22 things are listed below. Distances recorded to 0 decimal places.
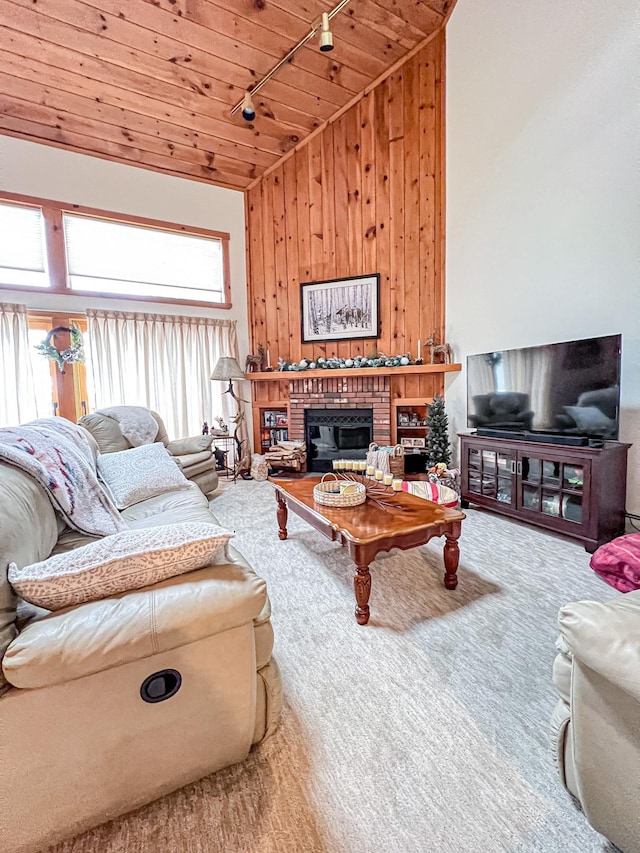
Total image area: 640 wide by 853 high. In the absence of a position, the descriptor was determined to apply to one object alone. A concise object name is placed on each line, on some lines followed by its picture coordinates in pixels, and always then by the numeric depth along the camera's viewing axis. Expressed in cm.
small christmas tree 403
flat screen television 254
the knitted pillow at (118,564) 93
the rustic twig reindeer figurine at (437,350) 421
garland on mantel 439
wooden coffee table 177
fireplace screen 480
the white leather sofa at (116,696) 85
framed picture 467
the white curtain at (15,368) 382
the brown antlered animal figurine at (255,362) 516
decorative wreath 399
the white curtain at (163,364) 429
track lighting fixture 260
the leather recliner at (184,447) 313
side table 523
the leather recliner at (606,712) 75
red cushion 208
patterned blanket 155
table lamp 462
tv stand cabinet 251
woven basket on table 218
